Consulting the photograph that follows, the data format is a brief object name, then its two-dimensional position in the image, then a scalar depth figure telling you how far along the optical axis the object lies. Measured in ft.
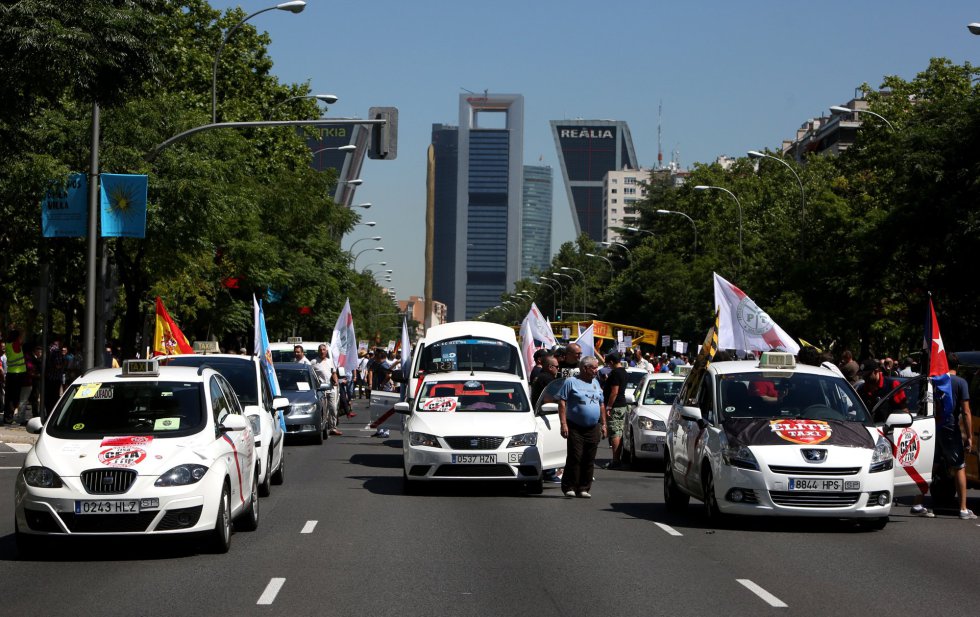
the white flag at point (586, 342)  106.56
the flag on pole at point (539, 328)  113.70
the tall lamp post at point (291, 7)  116.57
